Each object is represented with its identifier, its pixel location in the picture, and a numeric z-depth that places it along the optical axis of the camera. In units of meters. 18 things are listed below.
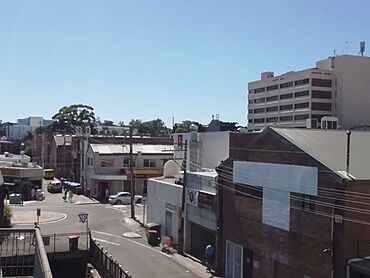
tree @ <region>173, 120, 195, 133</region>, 132.65
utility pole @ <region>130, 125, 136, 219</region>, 45.22
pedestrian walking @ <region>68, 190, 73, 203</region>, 58.71
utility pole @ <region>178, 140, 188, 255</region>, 32.97
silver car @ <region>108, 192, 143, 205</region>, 56.08
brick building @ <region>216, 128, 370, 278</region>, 19.36
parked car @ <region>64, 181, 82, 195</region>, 66.62
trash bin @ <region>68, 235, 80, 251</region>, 29.55
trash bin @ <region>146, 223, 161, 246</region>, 35.66
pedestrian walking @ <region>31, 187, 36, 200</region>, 60.53
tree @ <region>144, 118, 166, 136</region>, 153.07
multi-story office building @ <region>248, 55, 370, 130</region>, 110.94
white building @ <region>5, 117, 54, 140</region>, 189.38
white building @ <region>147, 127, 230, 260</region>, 30.40
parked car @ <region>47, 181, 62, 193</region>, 67.44
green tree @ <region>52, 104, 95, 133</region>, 125.56
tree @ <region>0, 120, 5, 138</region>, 184.62
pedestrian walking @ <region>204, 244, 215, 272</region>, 29.45
